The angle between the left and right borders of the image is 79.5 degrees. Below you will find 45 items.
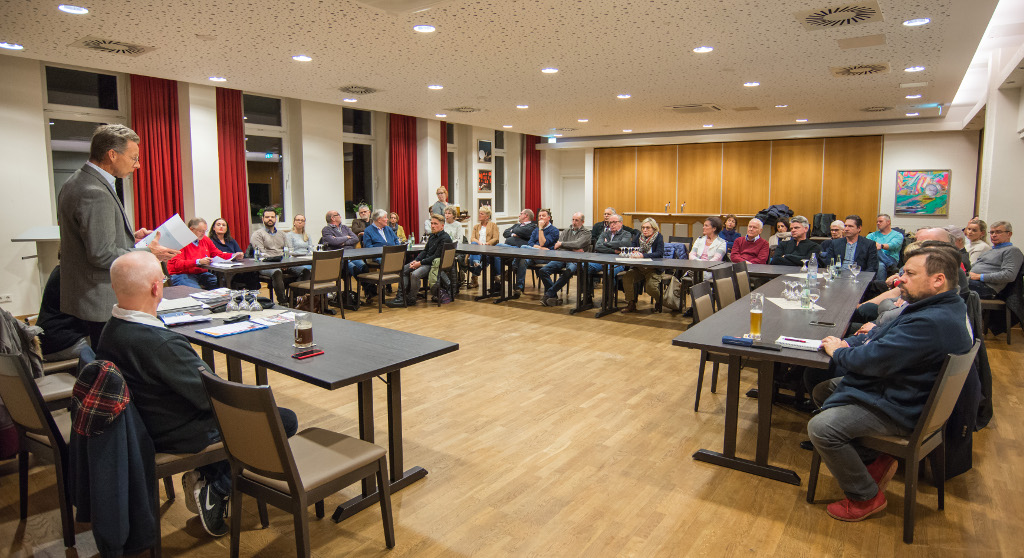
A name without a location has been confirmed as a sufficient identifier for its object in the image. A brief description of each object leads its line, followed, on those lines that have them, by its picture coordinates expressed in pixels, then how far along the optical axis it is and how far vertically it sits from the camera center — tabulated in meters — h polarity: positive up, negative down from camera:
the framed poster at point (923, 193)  10.95 +0.36
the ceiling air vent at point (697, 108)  9.09 +1.57
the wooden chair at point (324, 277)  6.53 -0.68
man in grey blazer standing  2.91 -0.06
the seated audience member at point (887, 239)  7.38 -0.32
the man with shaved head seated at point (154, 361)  2.18 -0.52
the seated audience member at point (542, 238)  8.53 -0.35
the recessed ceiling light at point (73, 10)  4.43 +1.47
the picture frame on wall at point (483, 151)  13.16 +1.33
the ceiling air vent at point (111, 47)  5.48 +1.54
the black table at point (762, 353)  2.97 -0.66
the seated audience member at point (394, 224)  9.23 -0.16
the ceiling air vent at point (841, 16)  4.34 +1.43
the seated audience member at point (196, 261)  6.34 -0.49
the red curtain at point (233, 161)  8.52 +0.73
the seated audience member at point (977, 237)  6.30 -0.25
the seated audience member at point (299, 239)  7.98 -0.34
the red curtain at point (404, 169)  11.02 +0.79
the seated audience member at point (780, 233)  9.59 -0.32
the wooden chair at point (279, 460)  1.99 -0.91
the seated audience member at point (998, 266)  5.81 -0.51
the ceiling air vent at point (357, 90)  7.81 +1.59
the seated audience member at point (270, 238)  7.54 -0.31
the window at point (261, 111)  9.41 +1.59
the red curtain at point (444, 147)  11.94 +1.28
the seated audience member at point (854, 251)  6.33 -0.40
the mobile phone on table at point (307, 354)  2.66 -0.61
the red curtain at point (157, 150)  7.63 +0.81
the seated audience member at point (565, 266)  8.05 -0.70
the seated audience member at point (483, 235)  8.98 -0.32
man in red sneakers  2.48 -0.67
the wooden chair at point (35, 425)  2.31 -0.84
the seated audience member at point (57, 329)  3.28 -0.62
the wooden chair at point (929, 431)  2.42 -0.91
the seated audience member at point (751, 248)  7.11 -0.41
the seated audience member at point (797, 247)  6.82 -0.39
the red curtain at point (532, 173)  14.60 +0.96
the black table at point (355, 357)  2.50 -0.62
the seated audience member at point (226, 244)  6.93 -0.35
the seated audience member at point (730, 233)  9.09 -0.30
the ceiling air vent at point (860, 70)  6.34 +1.50
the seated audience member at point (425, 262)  7.89 -0.63
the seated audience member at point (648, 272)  7.36 -0.72
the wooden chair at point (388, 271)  7.32 -0.69
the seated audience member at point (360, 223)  9.42 -0.15
